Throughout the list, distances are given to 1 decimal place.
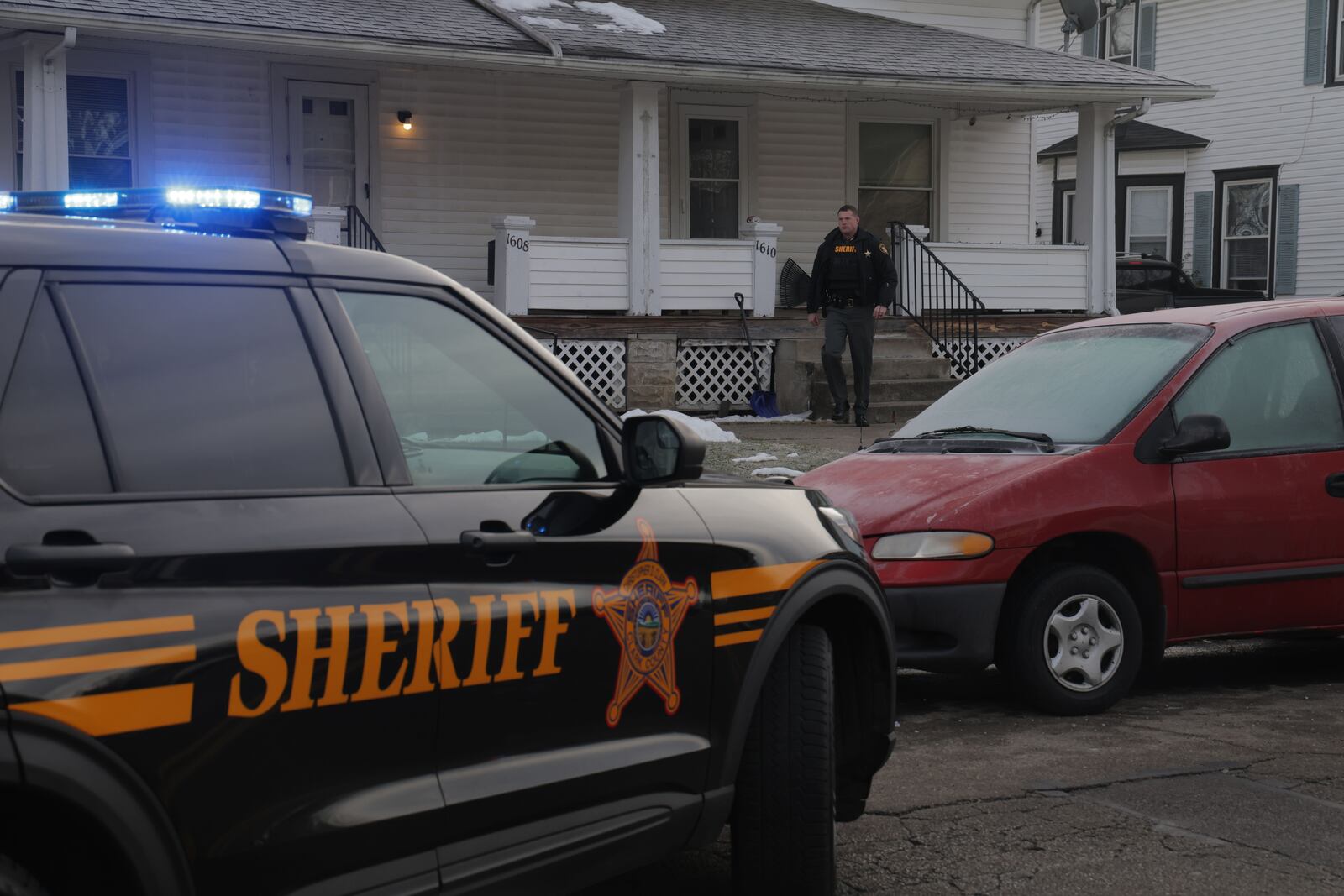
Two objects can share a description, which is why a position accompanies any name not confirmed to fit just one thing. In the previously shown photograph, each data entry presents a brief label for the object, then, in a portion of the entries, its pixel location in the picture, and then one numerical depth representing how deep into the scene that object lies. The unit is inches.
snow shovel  707.4
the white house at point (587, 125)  641.0
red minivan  247.0
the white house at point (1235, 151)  1098.1
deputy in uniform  631.2
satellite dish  872.9
